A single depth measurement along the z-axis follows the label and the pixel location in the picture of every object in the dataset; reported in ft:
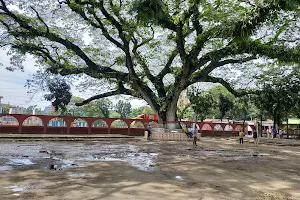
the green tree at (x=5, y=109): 138.87
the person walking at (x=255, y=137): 52.44
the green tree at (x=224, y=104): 93.37
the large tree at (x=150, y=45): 52.23
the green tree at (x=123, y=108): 166.11
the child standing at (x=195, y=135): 46.18
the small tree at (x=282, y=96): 68.95
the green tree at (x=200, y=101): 85.59
